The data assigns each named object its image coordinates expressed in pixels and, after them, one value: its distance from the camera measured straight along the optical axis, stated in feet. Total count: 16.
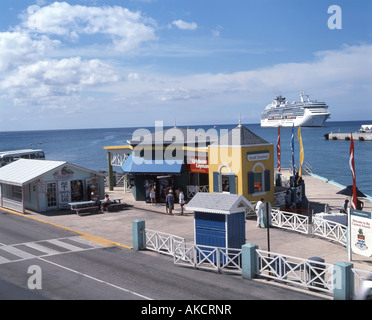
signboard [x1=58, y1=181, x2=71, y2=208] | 87.26
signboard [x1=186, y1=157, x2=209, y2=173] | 85.48
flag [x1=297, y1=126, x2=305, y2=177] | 89.04
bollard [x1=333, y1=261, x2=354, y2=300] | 36.42
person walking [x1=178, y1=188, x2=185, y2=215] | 79.82
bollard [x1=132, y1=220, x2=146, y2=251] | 55.62
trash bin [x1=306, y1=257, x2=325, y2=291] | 39.28
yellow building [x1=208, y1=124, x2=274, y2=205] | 76.23
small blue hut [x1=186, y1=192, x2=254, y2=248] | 48.88
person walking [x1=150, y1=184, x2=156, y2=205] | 91.15
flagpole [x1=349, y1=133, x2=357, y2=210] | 54.34
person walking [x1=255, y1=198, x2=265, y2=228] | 69.31
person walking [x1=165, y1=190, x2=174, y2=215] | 78.84
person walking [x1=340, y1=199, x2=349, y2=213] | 70.22
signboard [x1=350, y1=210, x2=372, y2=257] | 48.11
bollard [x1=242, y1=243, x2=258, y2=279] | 43.70
